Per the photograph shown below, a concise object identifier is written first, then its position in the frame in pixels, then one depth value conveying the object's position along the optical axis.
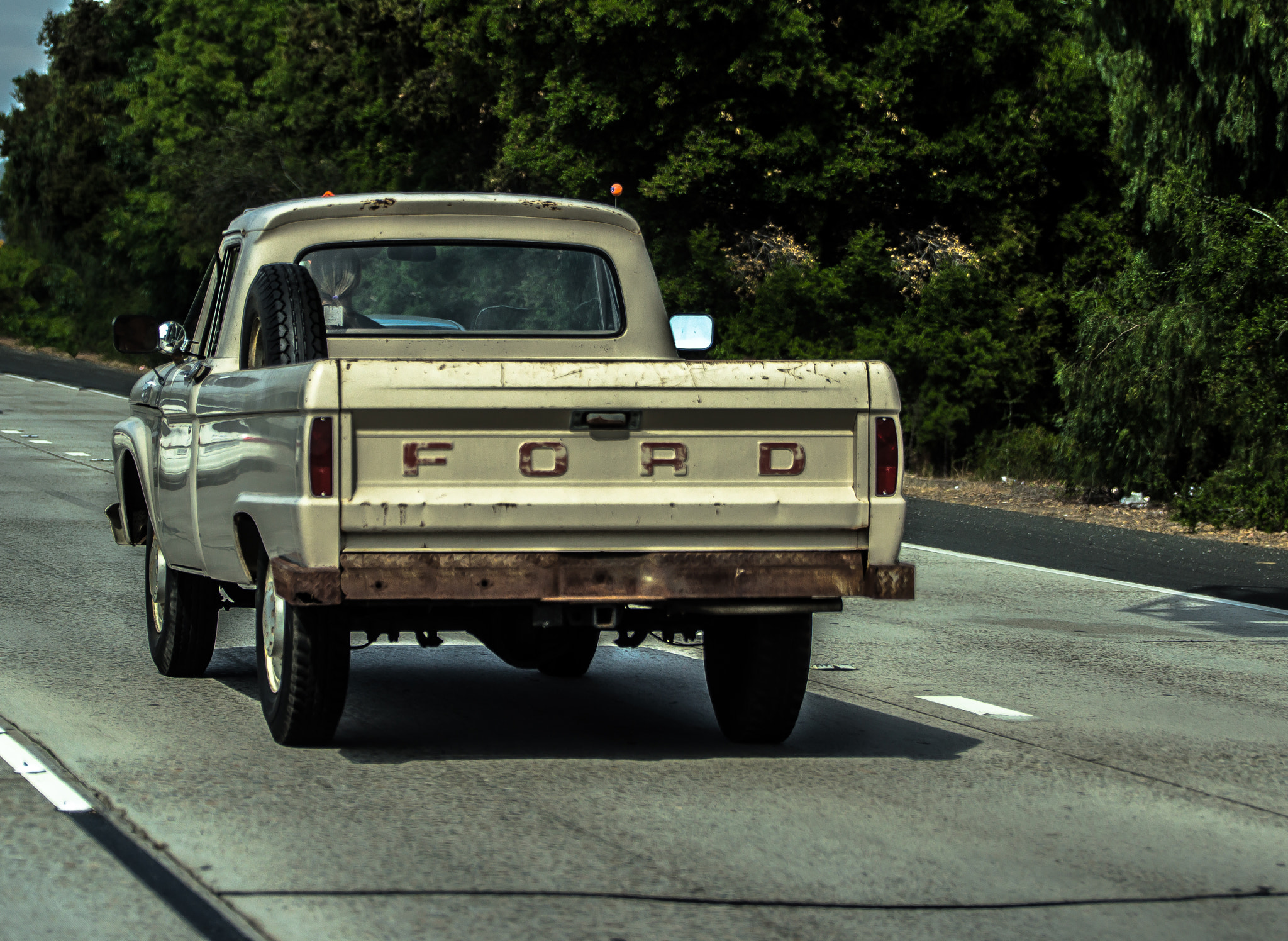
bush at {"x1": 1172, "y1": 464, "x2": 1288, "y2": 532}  37.94
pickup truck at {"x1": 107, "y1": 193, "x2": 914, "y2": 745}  12.81
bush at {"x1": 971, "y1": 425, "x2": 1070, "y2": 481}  53.56
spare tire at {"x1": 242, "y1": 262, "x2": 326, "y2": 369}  14.59
